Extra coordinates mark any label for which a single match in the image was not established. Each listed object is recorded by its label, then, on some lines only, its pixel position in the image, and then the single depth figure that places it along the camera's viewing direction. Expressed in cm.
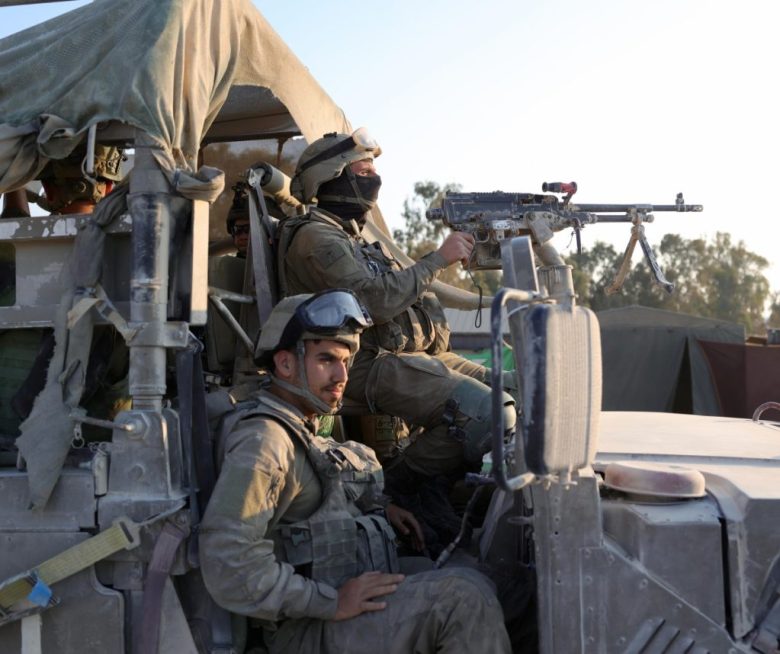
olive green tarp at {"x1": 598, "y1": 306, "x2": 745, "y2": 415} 1293
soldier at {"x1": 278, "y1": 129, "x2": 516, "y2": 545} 345
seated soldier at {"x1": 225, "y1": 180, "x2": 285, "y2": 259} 418
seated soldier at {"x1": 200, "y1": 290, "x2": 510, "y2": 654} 232
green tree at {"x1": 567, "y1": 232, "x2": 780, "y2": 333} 3344
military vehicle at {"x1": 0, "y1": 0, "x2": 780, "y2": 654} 212
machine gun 374
